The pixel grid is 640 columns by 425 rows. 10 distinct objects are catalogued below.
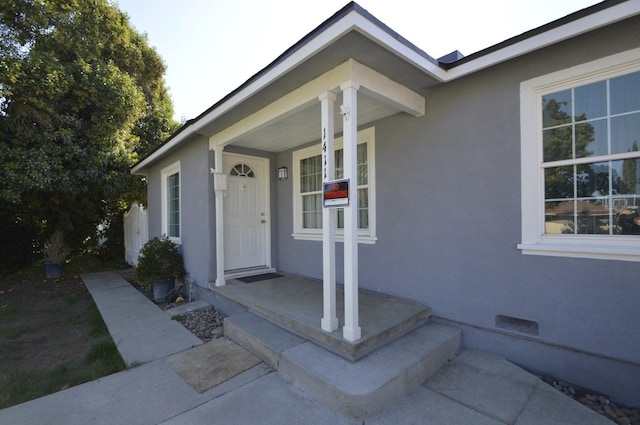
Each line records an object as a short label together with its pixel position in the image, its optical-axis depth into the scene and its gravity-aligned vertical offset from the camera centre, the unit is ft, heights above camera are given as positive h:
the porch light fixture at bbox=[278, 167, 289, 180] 19.01 +2.56
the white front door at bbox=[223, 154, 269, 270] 18.20 +0.11
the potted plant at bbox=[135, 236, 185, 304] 18.63 -3.36
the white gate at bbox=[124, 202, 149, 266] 29.53 -1.64
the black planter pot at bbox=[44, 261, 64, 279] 27.53 -4.83
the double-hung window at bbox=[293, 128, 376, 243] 14.14 +1.31
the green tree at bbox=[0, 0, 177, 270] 20.21 +7.79
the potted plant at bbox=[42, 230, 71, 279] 27.63 -3.54
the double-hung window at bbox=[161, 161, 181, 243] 22.39 +1.04
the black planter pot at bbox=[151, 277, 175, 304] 19.29 -4.93
